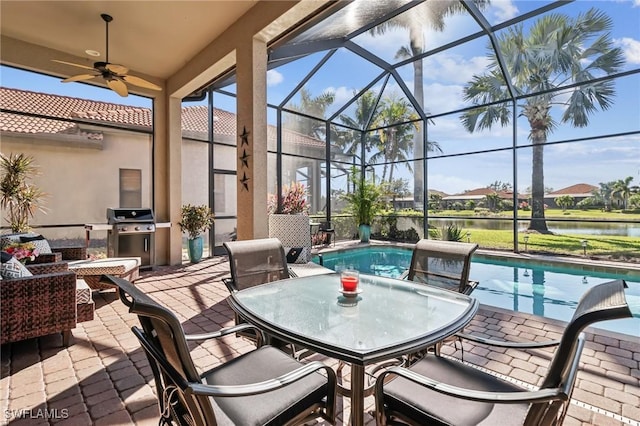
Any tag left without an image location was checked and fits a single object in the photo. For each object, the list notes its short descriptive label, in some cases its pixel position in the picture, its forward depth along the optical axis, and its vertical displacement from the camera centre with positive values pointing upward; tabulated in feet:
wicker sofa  7.91 -2.65
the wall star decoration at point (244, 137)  12.94 +3.10
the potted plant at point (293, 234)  14.01 -1.31
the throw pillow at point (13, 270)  8.34 -1.70
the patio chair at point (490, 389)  3.17 -2.46
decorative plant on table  10.09 -1.41
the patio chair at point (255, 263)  7.59 -1.43
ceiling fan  12.95 +5.97
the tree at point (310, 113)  26.76 +8.85
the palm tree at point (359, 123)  30.86 +9.00
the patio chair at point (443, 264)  7.25 -1.42
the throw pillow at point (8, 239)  11.51 -1.19
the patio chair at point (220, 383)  3.38 -2.49
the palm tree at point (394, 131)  30.81 +8.10
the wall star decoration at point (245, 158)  12.90 +2.15
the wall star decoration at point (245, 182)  12.94 +1.16
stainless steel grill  17.54 -1.48
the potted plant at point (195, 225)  20.85 -1.10
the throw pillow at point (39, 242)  12.61 -1.39
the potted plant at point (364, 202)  30.17 +0.63
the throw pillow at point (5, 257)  8.69 -1.38
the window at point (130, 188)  19.65 +1.41
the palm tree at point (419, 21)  18.51 +12.35
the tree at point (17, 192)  14.38 +0.82
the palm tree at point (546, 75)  22.24 +10.56
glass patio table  4.16 -1.84
